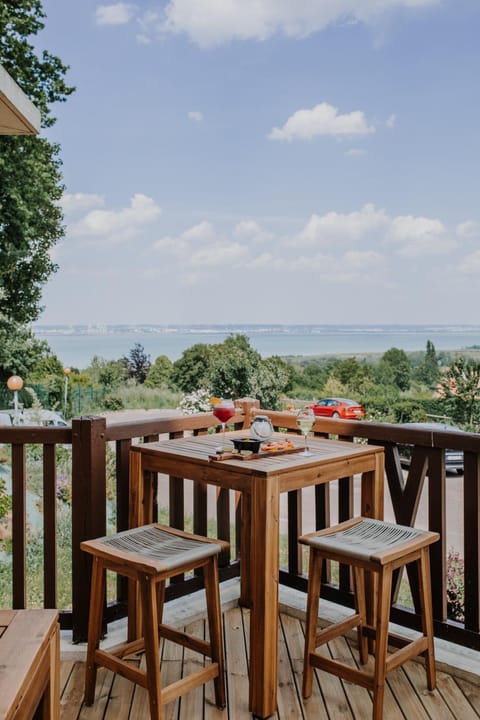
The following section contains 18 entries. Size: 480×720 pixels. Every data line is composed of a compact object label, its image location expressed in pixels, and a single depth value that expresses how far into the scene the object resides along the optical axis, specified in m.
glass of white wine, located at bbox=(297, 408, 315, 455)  2.29
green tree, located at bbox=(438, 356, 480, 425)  12.51
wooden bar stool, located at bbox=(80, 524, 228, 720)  1.73
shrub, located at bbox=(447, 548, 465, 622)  4.55
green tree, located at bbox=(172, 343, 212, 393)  16.17
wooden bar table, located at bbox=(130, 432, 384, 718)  1.91
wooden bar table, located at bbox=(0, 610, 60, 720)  1.02
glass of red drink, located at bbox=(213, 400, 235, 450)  2.44
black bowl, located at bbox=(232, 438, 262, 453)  2.13
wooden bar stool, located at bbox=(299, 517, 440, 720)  1.80
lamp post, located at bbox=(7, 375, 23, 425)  6.90
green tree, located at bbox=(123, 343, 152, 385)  16.83
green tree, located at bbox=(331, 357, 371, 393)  17.98
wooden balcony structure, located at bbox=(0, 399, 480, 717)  2.16
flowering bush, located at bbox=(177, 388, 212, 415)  12.98
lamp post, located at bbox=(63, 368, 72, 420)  13.44
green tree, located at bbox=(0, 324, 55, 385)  11.88
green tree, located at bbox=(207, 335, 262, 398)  13.82
